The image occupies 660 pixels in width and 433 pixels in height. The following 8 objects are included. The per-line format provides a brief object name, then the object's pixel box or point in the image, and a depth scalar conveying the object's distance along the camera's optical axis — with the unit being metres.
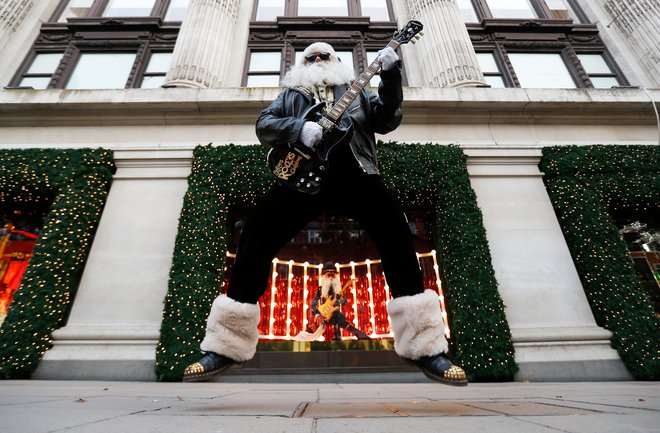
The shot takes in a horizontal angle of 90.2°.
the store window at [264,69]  9.91
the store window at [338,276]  7.69
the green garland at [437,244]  5.46
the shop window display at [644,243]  7.39
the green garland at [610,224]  5.57
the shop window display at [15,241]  7.16
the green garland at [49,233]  5.40
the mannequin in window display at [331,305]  7.71
